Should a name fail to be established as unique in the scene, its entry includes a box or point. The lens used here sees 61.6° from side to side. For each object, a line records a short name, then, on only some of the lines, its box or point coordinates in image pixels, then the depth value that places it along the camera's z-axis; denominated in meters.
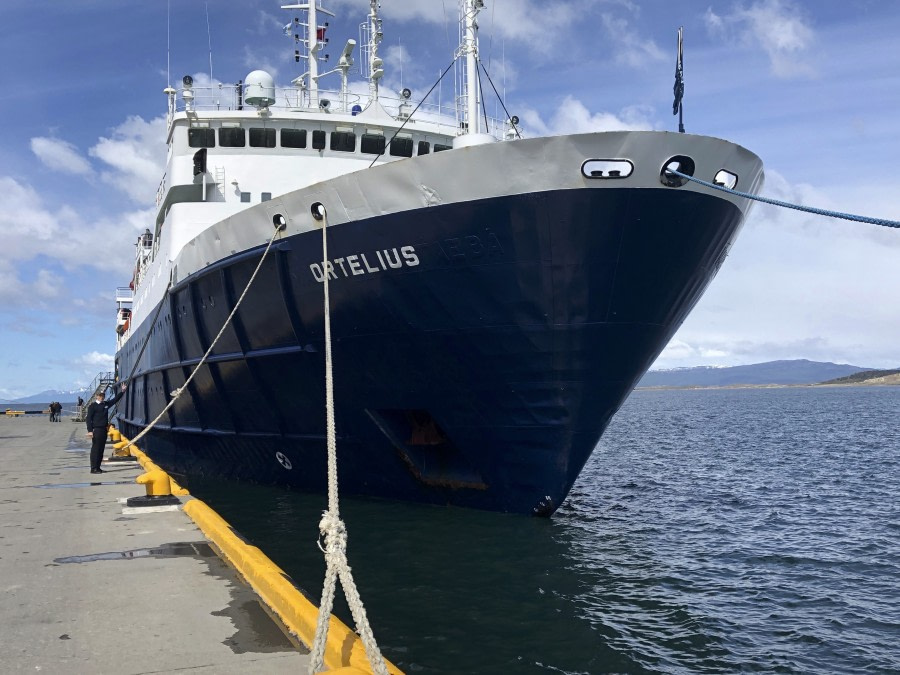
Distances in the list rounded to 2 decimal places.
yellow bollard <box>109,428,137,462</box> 15.60
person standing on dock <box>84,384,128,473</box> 12.98
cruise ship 8.64
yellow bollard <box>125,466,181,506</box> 9.38
